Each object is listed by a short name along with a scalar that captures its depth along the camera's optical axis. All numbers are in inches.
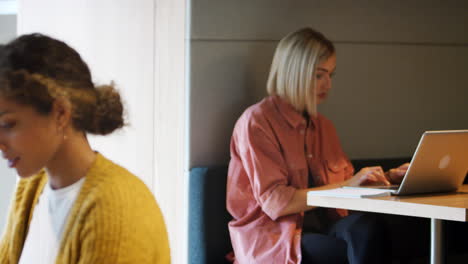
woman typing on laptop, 126.4
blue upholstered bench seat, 136.1
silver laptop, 114.9
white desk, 107.5
